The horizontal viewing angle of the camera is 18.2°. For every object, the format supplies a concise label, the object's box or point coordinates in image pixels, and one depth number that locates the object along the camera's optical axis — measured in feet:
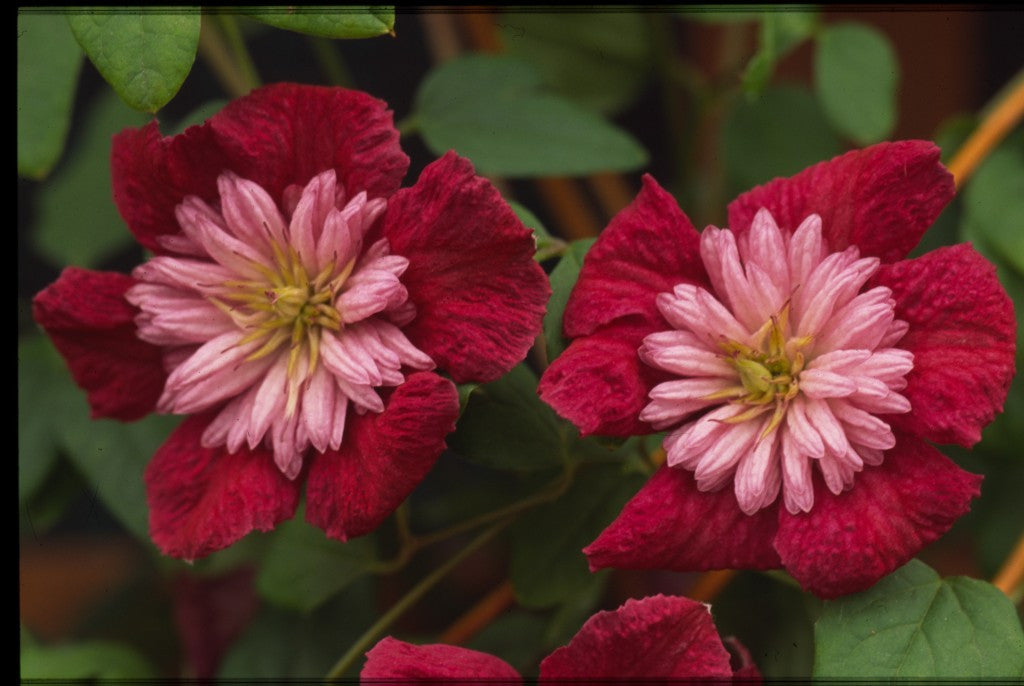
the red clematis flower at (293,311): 1.30
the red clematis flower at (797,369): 1.29
